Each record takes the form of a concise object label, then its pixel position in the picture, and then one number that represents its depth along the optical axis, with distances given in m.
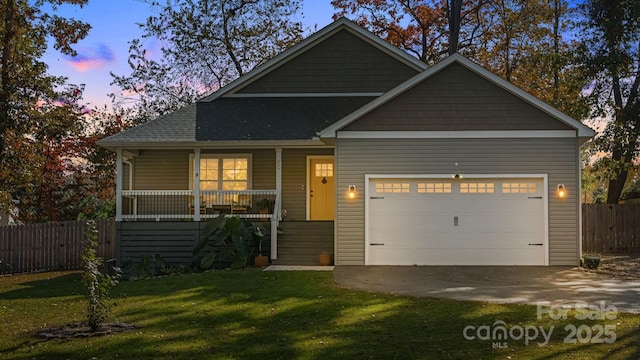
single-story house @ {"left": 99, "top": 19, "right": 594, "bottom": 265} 14.45
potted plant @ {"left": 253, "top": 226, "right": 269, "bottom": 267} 15.21
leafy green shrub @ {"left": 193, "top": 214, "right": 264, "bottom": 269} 14.77
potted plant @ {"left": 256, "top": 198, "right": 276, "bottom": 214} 16.66
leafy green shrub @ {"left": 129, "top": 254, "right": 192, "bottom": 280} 15.02
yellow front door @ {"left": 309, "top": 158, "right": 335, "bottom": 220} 17.70
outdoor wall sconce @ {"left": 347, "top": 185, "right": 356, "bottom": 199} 14.59
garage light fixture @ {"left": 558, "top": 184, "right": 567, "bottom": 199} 14.38
